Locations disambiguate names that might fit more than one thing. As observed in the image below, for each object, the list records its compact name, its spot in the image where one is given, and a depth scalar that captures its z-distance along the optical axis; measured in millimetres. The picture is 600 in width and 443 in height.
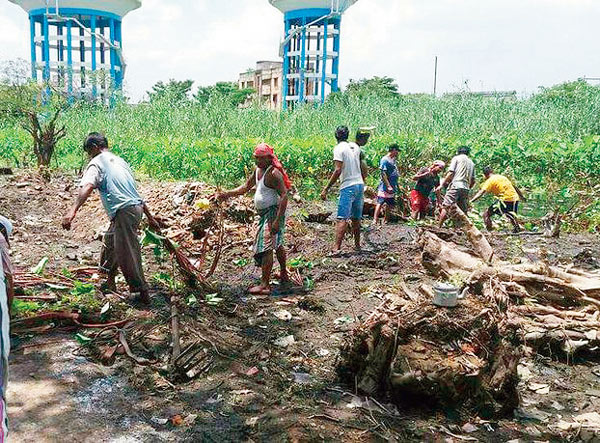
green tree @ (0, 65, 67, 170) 16969
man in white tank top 5734
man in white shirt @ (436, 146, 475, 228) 9312
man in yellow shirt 9430
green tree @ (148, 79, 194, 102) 21484
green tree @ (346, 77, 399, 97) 41750
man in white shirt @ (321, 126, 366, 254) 7340
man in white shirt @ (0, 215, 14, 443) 2109
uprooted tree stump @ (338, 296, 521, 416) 3484
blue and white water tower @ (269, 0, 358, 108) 42688
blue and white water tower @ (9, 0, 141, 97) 42094
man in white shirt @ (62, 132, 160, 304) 4952
